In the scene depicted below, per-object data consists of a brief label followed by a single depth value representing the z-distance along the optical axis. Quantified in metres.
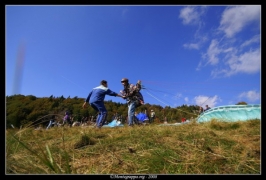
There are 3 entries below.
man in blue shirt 5.28
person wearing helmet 5.64
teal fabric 4.88
